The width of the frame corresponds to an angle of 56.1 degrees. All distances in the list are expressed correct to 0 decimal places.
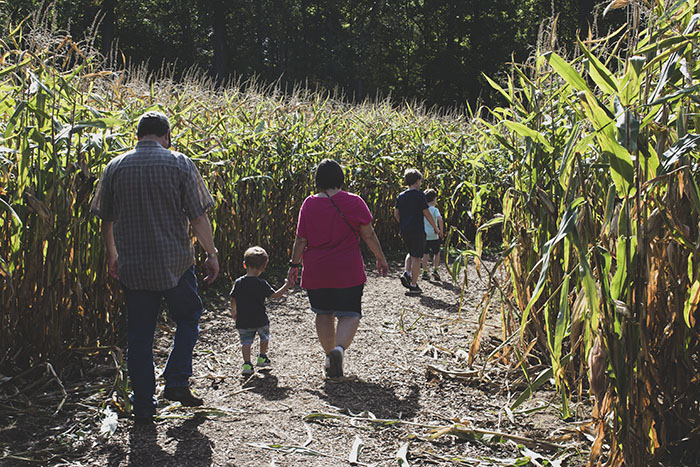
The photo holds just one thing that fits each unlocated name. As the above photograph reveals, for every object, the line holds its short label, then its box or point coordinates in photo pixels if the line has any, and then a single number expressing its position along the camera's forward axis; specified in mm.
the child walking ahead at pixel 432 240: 9289
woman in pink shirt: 4844
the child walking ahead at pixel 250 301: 4938
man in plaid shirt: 3744
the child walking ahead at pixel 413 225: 8133
